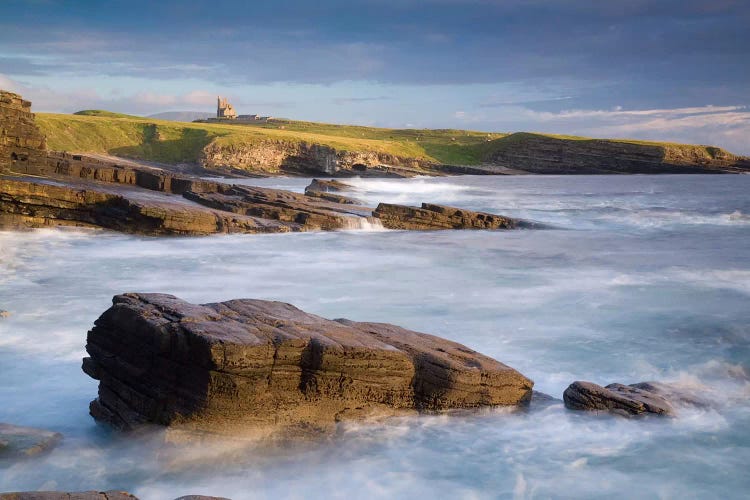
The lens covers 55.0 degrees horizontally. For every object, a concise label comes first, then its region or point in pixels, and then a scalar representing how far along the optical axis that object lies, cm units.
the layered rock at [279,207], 3231
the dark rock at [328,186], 4966
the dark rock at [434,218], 3519
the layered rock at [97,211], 2678
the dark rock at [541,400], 1004
